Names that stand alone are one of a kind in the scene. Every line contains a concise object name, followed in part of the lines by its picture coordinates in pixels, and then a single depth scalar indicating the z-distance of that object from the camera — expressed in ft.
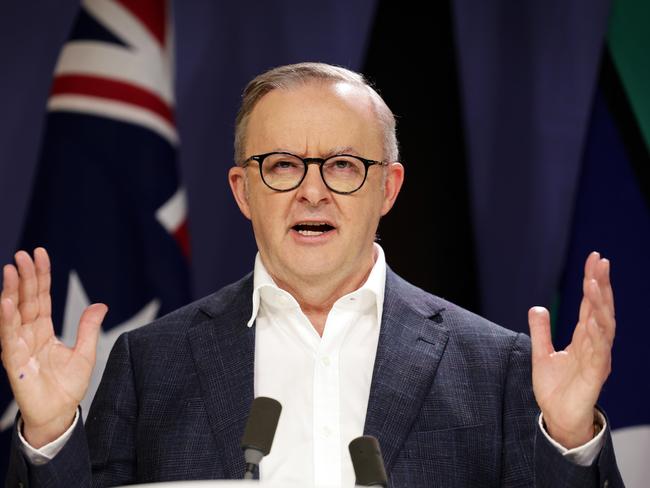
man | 11.82
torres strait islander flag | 13.58
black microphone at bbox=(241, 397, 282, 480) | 11.32
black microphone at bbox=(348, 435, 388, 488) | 11.22
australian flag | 13.73
